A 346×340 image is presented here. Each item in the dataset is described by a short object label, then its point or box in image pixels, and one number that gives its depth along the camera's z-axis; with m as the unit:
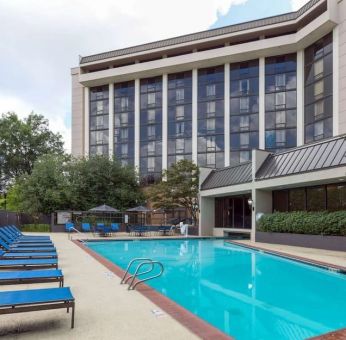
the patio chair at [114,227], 26.37
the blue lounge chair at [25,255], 10.35
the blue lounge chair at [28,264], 9.12
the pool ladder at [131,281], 7.88
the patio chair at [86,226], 27.73
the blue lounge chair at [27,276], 7.14
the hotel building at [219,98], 35.75
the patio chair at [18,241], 13.44
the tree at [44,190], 31.28
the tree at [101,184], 34.24
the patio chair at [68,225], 26.32
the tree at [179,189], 31.93
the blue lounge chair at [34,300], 4.89
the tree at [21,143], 50.25
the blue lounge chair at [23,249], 11.70
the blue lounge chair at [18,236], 16.16
